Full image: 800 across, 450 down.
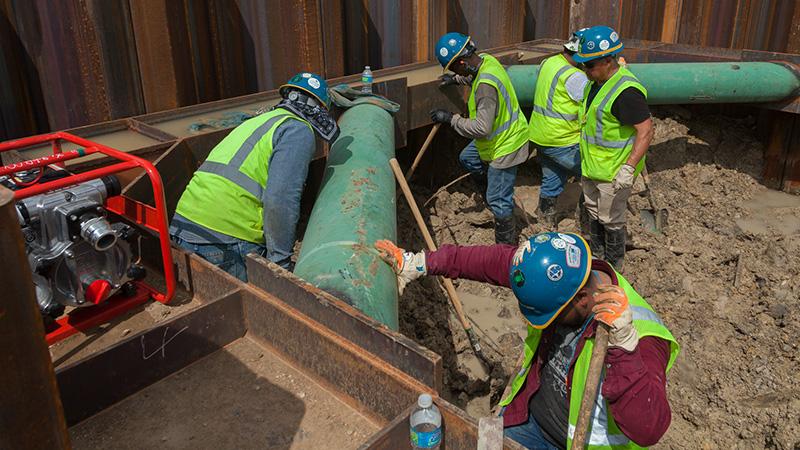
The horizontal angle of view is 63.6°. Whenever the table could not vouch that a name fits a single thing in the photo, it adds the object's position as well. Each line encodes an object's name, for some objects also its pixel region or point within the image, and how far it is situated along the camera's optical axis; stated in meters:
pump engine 3.05
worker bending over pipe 3.83
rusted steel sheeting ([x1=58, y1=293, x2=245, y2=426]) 2.68
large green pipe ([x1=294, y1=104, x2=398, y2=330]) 3.15
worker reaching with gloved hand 2.45
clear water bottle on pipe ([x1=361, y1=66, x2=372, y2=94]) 5.80
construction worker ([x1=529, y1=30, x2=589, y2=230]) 6.69
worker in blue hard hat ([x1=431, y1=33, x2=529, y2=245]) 6.32
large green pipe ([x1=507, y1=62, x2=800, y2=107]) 7.48
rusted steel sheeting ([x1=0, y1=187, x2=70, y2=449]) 1.27
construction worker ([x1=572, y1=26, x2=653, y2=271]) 5.64
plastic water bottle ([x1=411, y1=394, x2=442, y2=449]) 2.32
